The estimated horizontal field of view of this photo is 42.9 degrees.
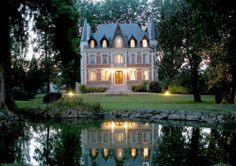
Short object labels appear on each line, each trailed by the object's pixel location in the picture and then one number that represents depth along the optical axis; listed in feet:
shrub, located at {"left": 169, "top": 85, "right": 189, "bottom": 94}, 119.61
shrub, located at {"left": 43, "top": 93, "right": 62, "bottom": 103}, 80.81
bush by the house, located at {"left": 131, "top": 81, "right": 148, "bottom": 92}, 132.87
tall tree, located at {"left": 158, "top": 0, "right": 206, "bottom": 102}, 83.35
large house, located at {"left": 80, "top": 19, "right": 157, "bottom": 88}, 145.66
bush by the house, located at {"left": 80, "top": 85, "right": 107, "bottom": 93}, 134.21
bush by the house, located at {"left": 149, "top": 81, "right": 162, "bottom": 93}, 128.08
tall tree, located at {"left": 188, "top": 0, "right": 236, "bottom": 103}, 51.75
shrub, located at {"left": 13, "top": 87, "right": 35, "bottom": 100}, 94.95
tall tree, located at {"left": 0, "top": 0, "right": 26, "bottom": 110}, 55.21
